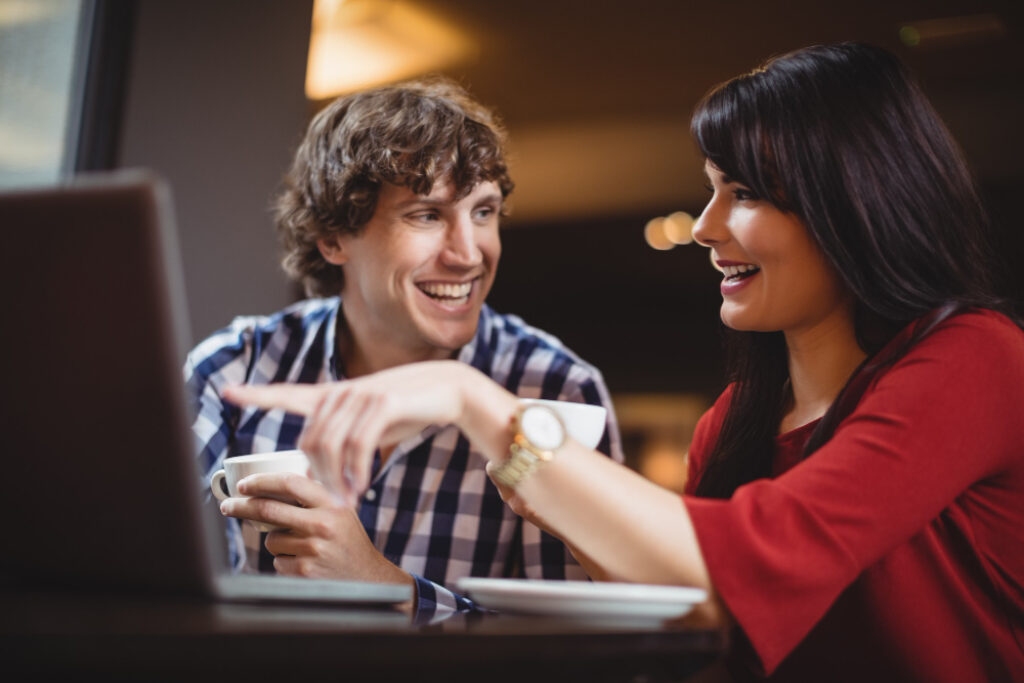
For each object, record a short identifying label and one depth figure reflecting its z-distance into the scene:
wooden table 0.51
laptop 0.57
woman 0.79
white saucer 0.65
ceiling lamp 3.81
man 1.60
